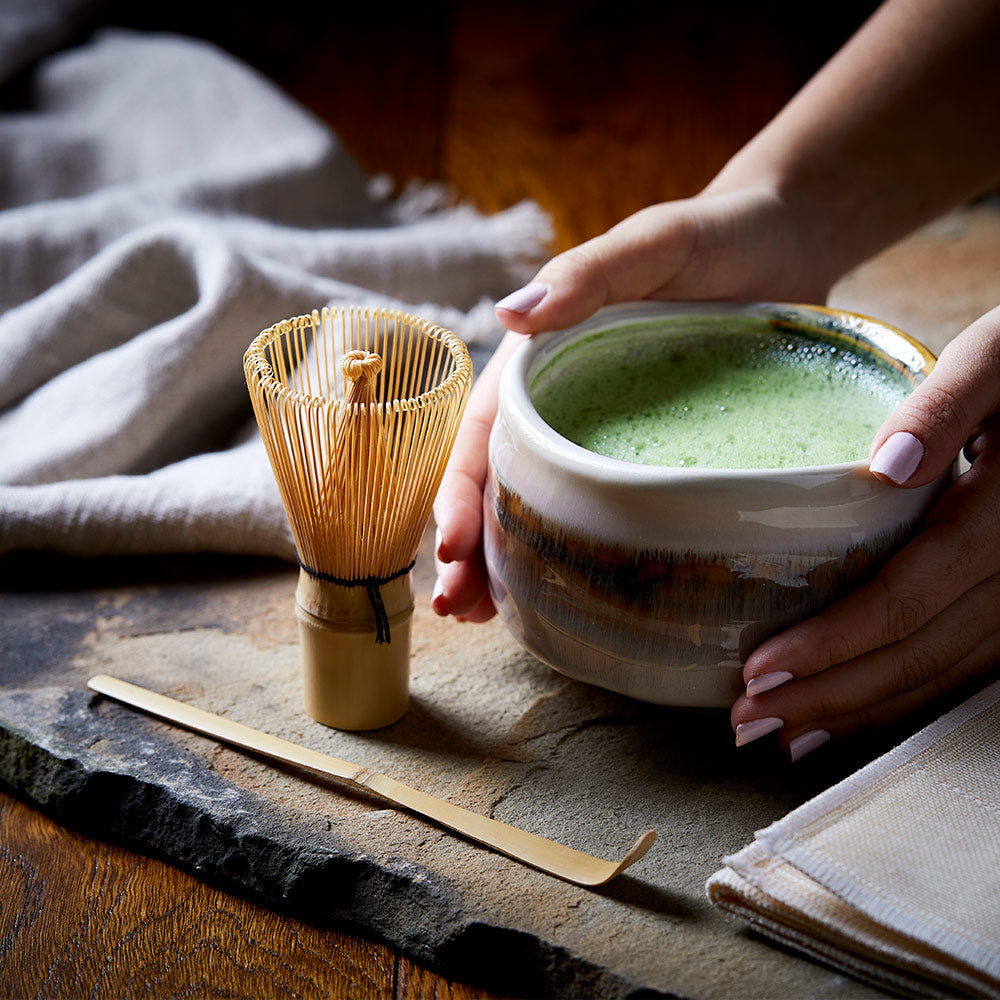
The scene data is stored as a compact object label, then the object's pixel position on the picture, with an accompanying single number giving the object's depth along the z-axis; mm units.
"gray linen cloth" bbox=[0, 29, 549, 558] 744
